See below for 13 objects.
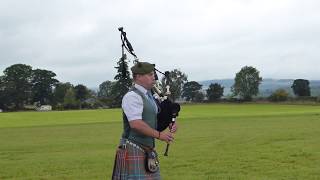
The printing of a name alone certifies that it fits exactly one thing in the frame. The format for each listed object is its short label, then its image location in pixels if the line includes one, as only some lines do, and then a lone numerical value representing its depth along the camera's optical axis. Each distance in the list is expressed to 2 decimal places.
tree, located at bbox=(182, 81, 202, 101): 163.50
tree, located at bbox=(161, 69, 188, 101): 154.65
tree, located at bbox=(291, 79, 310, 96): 154.25
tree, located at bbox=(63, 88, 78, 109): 133.04
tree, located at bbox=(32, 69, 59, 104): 152.62
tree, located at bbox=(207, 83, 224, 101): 149.75
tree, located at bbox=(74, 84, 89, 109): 152.38
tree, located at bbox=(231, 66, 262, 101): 163.50
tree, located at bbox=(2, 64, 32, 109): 145.25
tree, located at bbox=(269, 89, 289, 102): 122.56
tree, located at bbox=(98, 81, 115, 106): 141.12
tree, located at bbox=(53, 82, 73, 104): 150.25
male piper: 6.33
